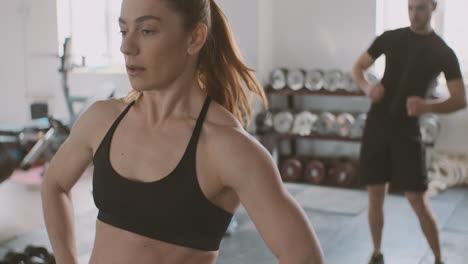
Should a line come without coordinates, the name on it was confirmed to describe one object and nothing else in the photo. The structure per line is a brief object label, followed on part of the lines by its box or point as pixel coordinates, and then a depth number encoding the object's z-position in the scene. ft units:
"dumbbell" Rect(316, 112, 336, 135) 16.98
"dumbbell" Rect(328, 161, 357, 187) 16.47
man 9.10
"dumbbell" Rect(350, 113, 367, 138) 16.62
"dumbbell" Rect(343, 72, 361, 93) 16.62
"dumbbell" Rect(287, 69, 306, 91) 17.24
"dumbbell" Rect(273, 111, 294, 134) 17.28
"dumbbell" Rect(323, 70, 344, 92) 16.81
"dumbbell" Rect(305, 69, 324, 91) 17.04
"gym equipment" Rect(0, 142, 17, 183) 9.33
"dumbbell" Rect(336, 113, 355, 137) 16.80
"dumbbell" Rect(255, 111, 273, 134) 16.93
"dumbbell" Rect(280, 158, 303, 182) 17.04
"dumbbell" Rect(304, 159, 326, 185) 16.80
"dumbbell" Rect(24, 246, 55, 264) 8.96
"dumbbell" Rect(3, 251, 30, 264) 8.77
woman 2.86
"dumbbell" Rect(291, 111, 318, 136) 17.17
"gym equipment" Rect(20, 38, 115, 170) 16.45
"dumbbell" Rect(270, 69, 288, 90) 17.39
